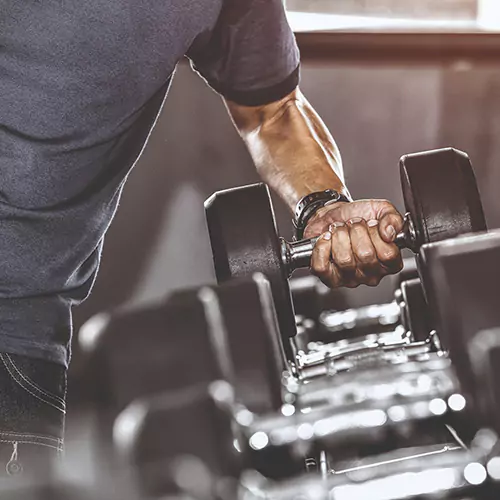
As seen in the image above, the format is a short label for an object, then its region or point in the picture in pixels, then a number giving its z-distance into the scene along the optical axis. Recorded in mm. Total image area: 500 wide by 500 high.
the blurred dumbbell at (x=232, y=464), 1095
